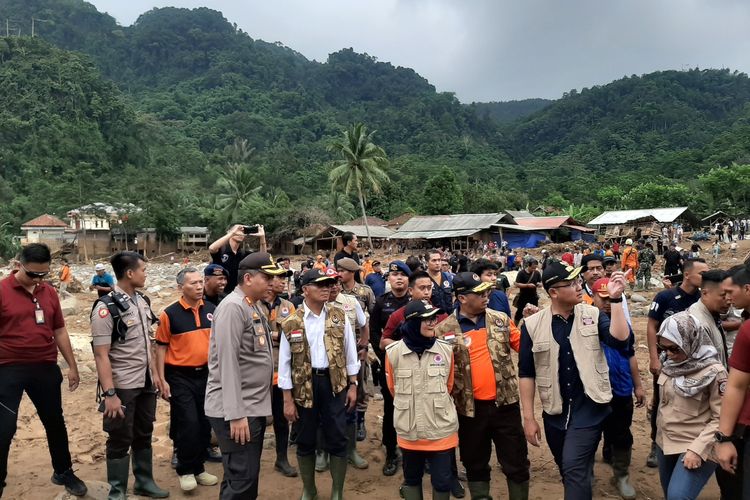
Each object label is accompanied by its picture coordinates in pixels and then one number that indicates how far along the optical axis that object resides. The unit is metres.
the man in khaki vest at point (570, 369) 3.35
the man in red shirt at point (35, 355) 3.94
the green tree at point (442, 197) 48.72
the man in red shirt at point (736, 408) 2.61
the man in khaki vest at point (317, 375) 3.92
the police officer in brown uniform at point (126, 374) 3.98
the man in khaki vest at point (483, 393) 3.73
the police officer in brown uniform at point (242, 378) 3.32
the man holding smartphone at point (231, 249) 5.15
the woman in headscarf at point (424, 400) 3.42
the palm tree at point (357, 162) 40.41
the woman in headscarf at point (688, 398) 2.96
